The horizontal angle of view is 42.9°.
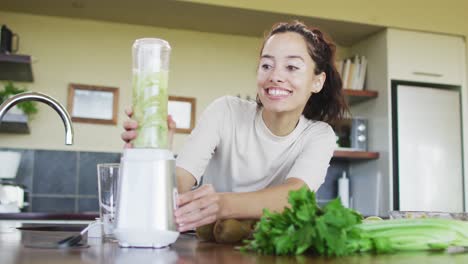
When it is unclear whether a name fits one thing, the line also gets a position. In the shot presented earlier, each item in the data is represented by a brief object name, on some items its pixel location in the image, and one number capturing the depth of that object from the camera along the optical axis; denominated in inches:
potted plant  122.8
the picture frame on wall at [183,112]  142.9
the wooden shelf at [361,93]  145.9
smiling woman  57.2
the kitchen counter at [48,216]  111.0
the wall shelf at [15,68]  118.6
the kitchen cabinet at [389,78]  142.5
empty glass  42.4
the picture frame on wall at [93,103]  136.1
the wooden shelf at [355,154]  143.6
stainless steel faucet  41.5
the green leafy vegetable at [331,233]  29.9
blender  36.1
